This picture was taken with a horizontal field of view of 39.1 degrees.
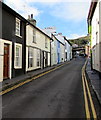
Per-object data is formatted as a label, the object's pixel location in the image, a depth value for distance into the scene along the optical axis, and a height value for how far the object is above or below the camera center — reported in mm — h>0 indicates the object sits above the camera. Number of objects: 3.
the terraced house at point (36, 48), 15981 +1434
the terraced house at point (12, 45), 10711 +1182
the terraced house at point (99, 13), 12587 +4782
